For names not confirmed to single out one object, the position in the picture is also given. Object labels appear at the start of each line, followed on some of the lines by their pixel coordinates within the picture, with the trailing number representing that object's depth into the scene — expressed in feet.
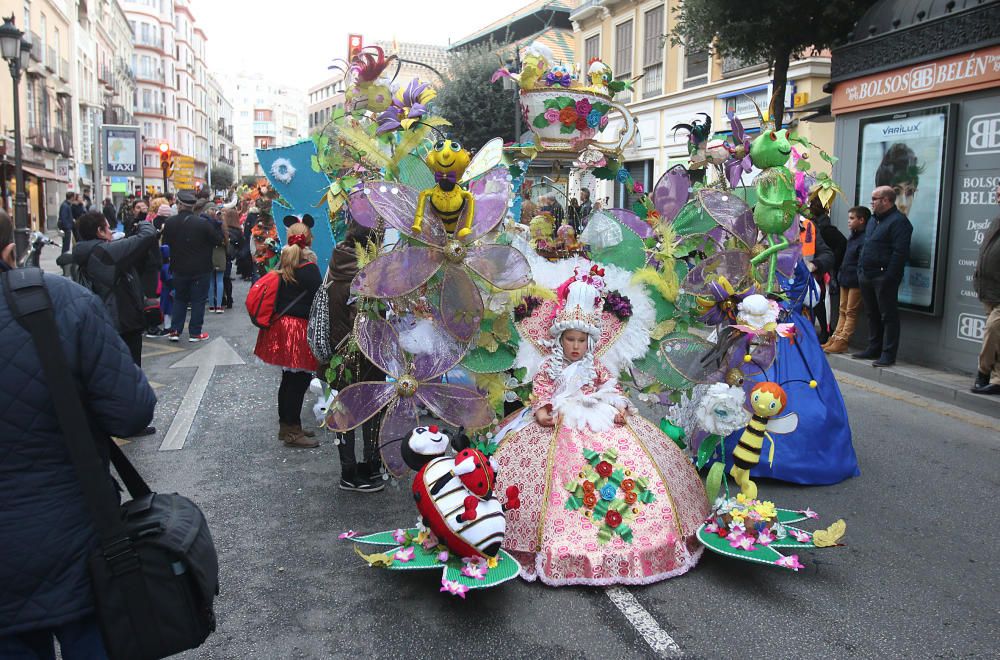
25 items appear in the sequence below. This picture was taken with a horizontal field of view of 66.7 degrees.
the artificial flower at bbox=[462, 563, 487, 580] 11.23
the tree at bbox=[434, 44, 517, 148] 90.84
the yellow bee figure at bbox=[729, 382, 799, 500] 12.45
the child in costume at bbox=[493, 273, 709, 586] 11.99
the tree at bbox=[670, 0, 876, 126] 36.50
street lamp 48.08
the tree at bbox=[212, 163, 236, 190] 269.64
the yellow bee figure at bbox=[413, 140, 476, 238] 12.98
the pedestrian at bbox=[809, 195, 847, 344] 30.36
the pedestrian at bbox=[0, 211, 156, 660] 6.55
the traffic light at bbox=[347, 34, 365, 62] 83.25
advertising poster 28.45
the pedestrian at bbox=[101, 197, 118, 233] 56.26
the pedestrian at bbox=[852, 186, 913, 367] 27.78
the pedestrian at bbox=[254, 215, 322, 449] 19.04
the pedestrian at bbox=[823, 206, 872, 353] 30.42
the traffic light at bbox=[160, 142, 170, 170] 76.64
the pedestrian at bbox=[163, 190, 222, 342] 32.65
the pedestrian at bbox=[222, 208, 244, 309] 44.29
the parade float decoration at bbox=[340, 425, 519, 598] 11.29
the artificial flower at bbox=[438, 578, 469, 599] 10.84
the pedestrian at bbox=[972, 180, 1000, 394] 23.58
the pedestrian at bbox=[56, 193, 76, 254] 60.13
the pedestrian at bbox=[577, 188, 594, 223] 33.98
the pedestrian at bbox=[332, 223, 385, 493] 16.55
